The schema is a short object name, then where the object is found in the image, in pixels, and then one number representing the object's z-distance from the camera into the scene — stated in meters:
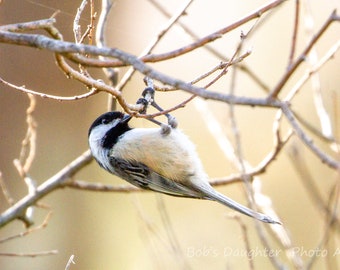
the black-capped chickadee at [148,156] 7.39
